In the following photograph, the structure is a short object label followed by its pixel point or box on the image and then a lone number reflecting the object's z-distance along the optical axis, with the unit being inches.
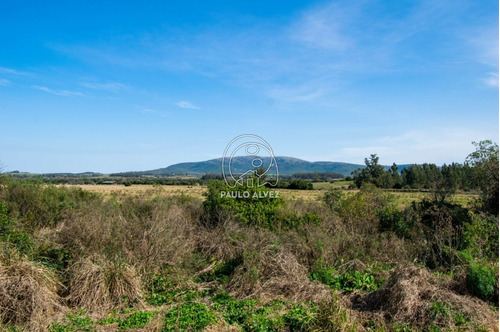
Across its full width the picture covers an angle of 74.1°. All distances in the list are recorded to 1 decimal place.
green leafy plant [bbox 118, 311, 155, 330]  206.2
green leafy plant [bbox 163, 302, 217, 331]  201.9
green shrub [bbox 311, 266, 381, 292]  281.3
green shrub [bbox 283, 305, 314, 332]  201.8
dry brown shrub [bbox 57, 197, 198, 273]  289.0
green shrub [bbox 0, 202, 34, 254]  277.7
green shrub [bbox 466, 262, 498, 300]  237.5
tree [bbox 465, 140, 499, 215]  463.9
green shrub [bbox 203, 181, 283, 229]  455.8
